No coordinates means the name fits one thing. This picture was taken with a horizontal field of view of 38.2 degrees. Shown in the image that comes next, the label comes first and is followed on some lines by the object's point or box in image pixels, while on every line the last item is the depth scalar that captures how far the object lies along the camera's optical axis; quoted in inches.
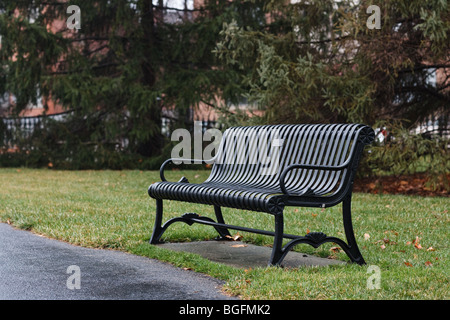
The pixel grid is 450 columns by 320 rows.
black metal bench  210.4
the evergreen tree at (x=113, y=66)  708.0
